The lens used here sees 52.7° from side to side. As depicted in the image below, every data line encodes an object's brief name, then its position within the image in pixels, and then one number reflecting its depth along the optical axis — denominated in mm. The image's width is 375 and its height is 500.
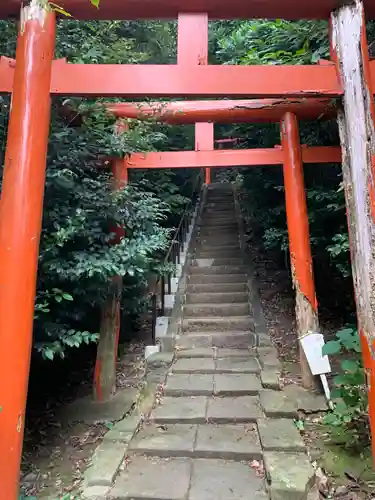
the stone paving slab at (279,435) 3150
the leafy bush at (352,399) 3043
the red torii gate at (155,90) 2490
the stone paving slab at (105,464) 2859
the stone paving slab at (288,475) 2611
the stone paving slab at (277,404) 3719
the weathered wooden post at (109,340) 4551
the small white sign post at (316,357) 4121
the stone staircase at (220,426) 2785
